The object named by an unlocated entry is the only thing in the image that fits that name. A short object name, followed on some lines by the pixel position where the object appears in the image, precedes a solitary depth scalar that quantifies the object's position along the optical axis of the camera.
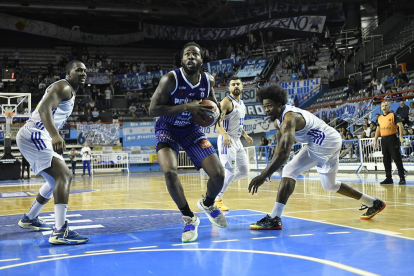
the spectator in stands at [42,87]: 33.06
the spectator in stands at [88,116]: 29.83
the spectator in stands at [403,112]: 17.66
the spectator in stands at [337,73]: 28.56
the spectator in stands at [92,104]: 31.56
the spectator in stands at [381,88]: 21.28
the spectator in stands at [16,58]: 36.46
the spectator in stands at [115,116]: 29.19
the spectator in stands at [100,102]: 32.12
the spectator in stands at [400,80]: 21.45
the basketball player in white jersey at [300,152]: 5.01
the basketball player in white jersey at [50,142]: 4.81
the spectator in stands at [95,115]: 30.33
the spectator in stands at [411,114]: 17.48
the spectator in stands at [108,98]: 32.56
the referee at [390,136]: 11.60
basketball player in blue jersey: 4.97
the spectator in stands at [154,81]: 35.09
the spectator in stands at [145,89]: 35.47
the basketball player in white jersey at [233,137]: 7.72
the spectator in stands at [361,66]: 27.73
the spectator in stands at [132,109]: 32.52
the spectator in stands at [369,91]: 22.13
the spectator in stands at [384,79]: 22.62
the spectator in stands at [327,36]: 33.97
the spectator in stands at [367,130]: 18.00
